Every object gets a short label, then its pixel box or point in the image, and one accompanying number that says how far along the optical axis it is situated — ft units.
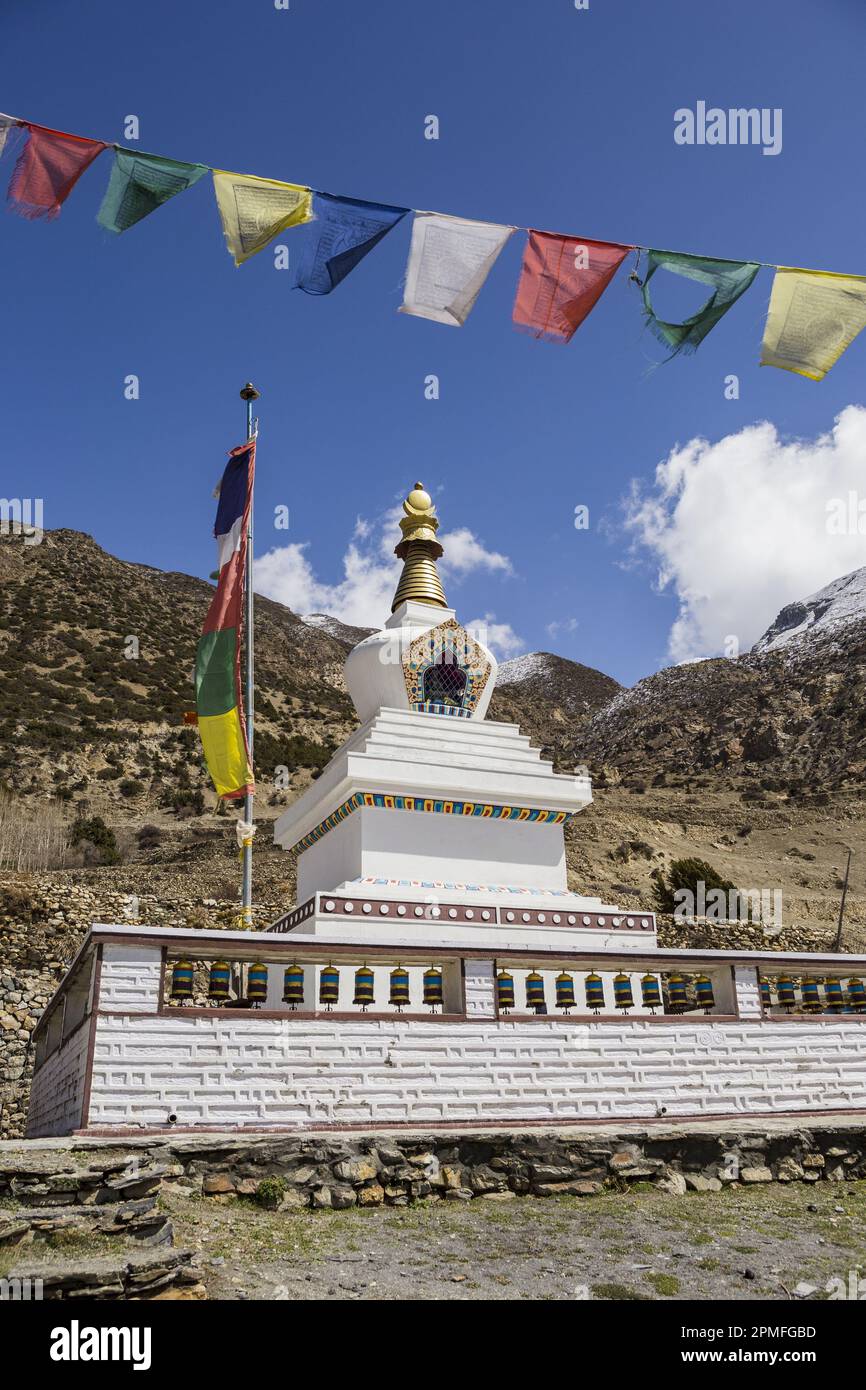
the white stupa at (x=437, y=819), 35.50
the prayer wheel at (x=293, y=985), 28.14
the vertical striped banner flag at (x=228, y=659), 36.91
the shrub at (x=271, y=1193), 22.26
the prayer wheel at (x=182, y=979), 26.81
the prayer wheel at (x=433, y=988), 28.96
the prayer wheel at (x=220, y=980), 28.07
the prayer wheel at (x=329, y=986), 28.71
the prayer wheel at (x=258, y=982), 28.91
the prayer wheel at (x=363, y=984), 28.71
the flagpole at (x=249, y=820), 35.40
